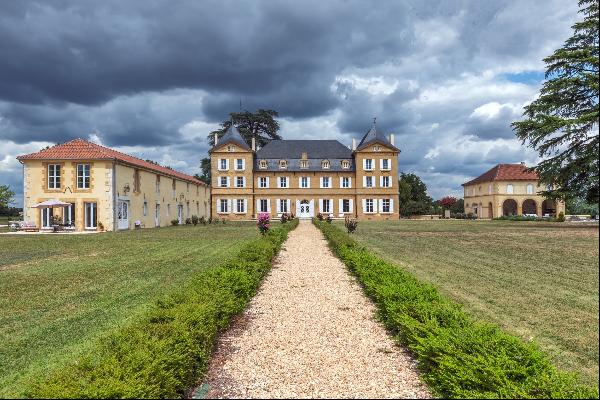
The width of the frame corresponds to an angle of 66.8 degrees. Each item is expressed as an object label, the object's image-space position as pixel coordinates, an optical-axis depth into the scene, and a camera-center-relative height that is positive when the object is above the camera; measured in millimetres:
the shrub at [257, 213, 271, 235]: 20297 -489
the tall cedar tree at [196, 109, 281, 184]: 61906 +12068
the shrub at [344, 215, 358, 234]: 24562 -763
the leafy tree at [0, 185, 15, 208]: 62862 +2750
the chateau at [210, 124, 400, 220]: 52500 +3638
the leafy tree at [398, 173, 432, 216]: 60656 +1906
